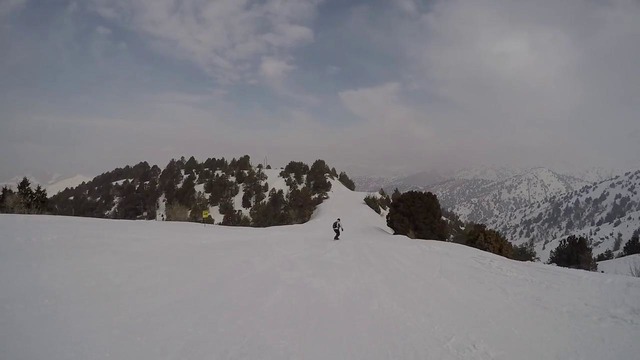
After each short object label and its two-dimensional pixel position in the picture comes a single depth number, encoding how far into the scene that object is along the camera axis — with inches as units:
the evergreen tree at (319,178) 2522.1
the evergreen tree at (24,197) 1090.7
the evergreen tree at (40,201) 1286.9
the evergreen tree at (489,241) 1045.8
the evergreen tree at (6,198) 1085.8
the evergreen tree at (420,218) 1178.6
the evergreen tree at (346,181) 3187.7
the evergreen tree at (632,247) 2696.9
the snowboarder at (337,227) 840.1
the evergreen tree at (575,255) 1668.3
